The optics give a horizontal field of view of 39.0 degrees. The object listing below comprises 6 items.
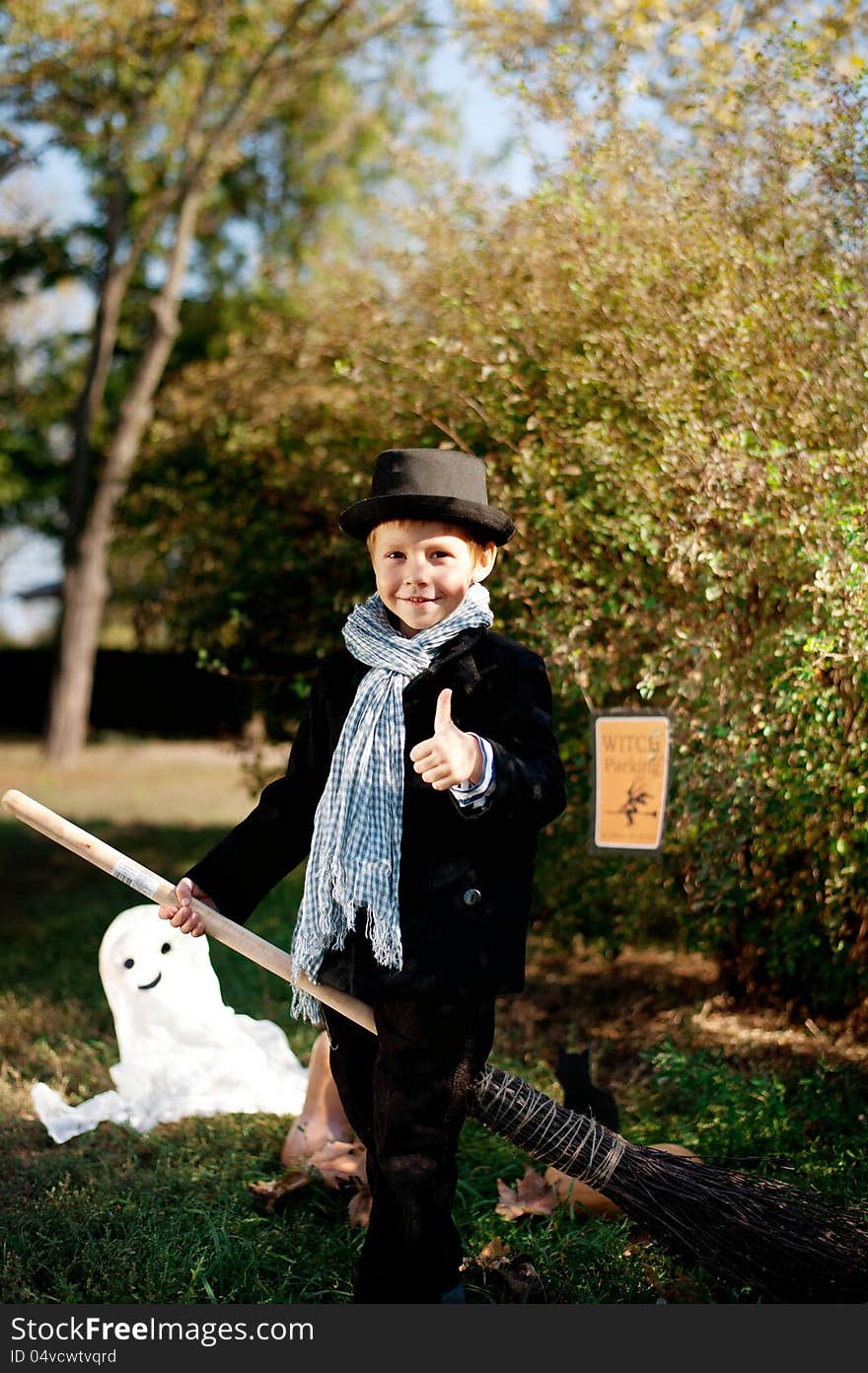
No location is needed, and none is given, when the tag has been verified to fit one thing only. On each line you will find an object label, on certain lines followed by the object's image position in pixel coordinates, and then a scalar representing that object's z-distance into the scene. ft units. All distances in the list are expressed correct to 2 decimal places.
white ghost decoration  11.33
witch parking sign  11.30
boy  7.50
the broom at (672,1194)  8.07
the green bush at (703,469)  11.14
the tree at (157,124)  29.09
